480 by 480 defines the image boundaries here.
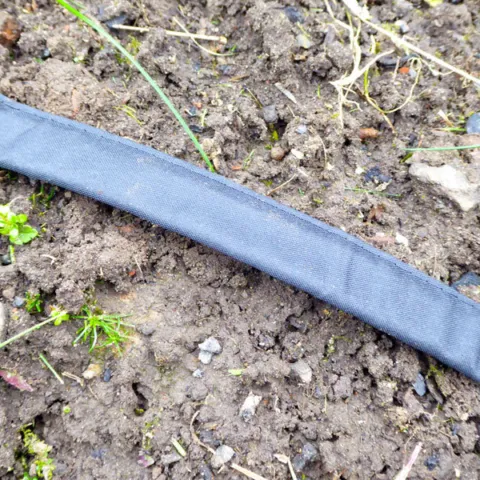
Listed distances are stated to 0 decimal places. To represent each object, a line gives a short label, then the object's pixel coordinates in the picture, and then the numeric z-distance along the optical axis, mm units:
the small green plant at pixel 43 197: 242
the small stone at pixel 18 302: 222
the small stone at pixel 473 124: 270
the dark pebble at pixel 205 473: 207
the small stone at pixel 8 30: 262
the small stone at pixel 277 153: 260
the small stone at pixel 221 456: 207
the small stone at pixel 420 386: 225
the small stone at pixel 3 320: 213
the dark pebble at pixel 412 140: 269
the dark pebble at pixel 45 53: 265
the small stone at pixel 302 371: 224
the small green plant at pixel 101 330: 223
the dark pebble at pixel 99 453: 212
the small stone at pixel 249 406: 215
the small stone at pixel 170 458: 208
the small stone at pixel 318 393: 223
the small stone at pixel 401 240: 246
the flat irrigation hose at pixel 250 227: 222
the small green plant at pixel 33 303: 223
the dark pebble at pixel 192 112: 263
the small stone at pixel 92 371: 219
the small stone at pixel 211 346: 225
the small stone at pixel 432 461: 212
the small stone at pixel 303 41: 277
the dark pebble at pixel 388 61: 282
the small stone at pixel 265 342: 229
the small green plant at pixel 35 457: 210
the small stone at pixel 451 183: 249
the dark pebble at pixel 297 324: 233
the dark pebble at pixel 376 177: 263
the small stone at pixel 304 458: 212
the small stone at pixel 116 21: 275
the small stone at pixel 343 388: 223
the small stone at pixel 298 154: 254
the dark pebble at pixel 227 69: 277
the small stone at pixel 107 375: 220
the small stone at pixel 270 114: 265
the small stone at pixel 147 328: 225
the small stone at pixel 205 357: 224
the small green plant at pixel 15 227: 227
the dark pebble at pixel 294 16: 284
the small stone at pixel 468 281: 242
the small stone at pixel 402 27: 291
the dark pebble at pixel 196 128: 260
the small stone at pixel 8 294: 222
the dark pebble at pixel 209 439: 211
